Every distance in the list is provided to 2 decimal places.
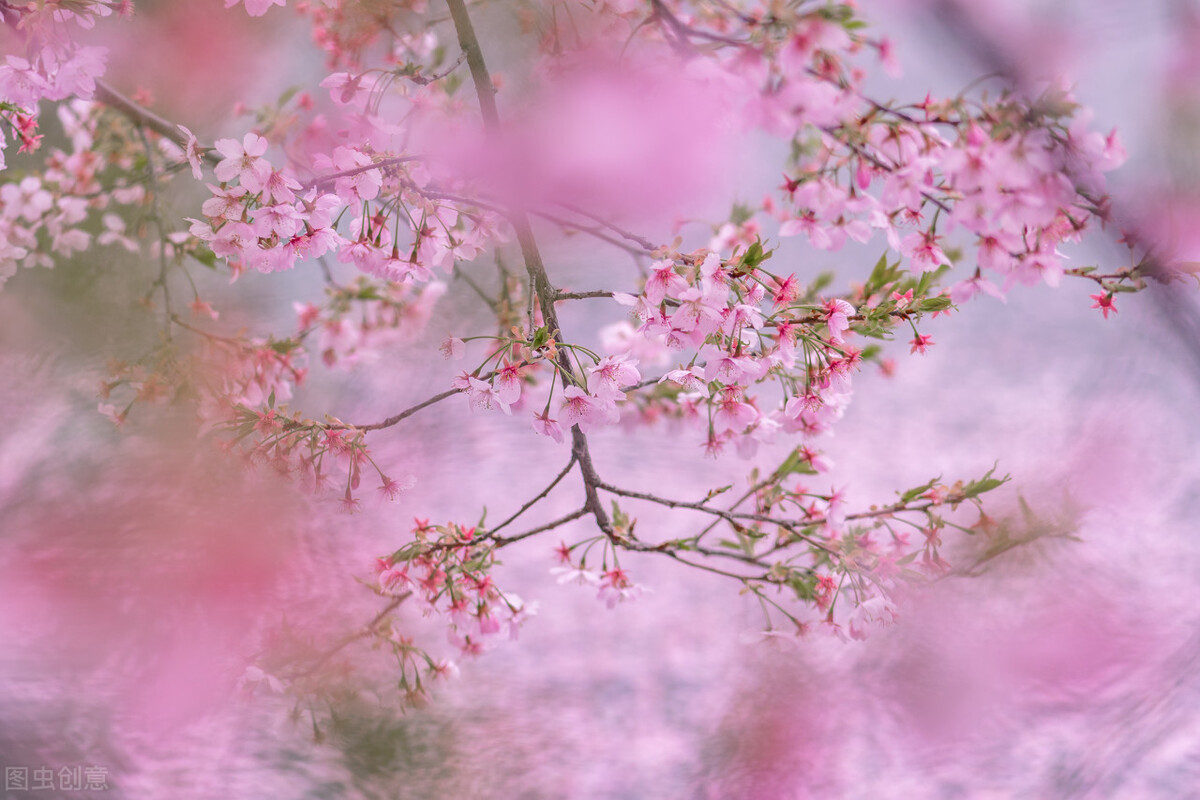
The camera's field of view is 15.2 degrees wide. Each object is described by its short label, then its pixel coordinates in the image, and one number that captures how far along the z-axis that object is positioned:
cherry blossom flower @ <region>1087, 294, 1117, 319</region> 2.56
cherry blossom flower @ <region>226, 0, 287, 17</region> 2.64
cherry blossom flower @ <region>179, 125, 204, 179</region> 2.61
